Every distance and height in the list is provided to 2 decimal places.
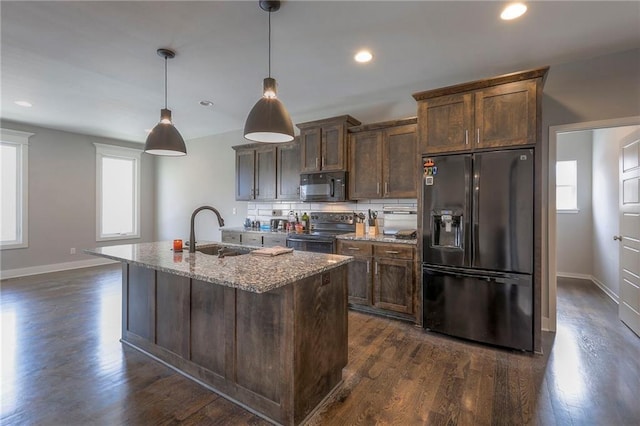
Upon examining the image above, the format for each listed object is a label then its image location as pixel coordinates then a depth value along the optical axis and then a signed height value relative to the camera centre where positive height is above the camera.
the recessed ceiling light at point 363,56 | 2.88 +1.52
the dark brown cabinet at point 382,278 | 3.32 -0.76
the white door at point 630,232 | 2.99 -0.21
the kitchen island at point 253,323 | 1.75 -0.75
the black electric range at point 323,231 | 3.85 -0.29
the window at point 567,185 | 5.36 +0.48
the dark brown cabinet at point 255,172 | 4.90 +0.67
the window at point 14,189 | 5.24 +0.40
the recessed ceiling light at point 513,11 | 2.20 +1.49
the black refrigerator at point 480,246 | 2.69 -0.32
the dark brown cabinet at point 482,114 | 2.65 +0.93
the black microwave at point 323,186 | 4.09 +0.36
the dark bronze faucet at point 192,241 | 2.54 -0.25
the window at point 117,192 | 6.45 +0.44
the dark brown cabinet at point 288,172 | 4.61 +0.63
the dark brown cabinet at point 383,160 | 3.62 +0.65
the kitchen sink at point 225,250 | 2.66 -0.35
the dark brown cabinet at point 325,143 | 4.04 +0.95
